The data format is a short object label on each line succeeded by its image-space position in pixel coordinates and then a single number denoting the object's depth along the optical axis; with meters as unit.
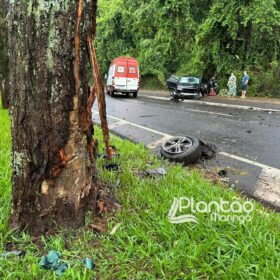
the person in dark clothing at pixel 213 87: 24.94
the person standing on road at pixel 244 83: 21.04
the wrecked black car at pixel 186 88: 23.12
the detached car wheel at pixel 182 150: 5.77
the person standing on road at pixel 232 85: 22.72
